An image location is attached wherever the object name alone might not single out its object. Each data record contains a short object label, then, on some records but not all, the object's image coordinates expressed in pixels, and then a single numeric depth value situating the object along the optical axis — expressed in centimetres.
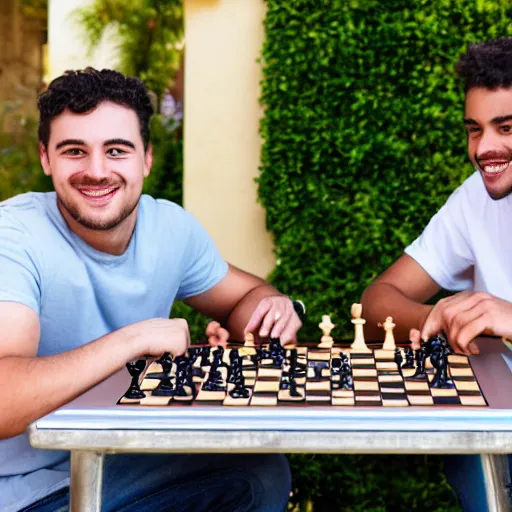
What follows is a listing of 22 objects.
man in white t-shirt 309
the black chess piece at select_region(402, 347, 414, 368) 231
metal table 170
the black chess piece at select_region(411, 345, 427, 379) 217
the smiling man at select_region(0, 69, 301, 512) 223
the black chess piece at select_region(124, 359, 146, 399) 198
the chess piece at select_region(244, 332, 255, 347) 279
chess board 192
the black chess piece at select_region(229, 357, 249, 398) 198
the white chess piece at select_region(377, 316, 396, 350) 271
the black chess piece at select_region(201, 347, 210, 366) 237
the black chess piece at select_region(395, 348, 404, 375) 231
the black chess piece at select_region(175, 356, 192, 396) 200
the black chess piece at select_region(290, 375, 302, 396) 196
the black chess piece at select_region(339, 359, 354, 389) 204
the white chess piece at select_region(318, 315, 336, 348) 283
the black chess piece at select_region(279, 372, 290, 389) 204
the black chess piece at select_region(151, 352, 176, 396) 200
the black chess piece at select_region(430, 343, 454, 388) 206
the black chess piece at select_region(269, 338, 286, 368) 236
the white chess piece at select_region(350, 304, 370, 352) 268
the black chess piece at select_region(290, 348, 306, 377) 217
